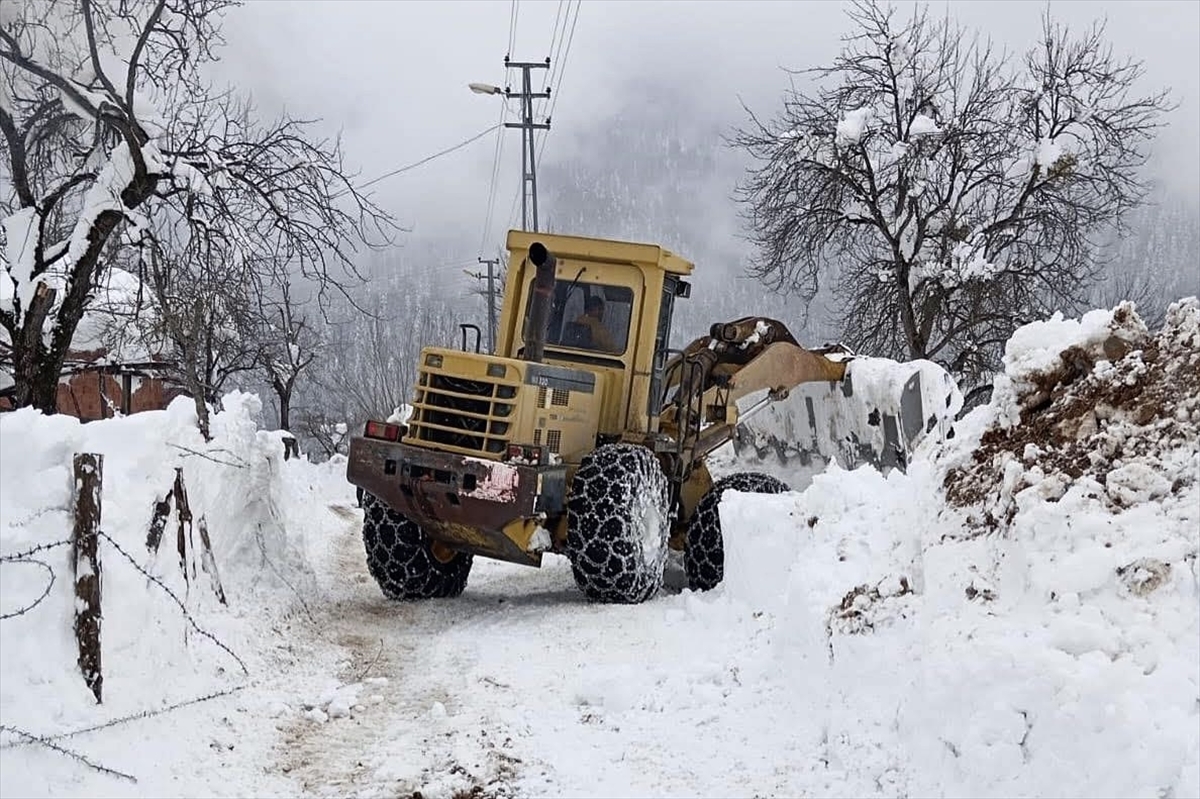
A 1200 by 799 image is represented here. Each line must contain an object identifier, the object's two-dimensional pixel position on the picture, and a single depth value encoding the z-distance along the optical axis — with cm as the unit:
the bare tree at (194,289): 985
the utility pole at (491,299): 3562
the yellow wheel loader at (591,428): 864
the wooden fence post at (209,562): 733
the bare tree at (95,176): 898
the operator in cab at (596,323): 984
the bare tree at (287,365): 2881
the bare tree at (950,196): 1705
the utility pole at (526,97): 3061
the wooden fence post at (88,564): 538
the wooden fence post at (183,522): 680
